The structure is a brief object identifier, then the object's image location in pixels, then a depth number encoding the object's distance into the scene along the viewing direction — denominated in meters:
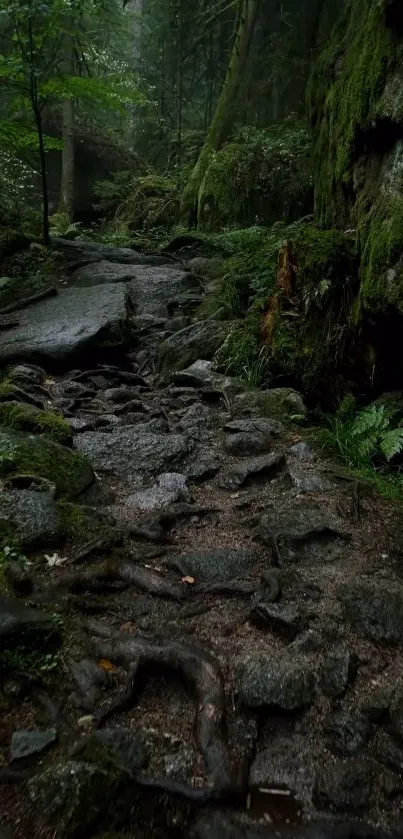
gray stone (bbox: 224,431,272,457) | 5.20
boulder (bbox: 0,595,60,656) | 2.58
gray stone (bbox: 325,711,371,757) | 2.31
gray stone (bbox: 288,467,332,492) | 4.46
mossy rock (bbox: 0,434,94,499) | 4.04
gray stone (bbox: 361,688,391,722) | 2.44
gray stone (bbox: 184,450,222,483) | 4.84
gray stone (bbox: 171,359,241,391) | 6.67
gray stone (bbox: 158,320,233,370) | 7.57
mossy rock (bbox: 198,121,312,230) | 12.03
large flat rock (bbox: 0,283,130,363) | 7.44
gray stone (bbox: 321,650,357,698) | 2.58
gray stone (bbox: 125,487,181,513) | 4.29
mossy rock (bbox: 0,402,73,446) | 4.94
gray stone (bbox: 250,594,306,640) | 2.95
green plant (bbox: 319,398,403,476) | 4.69
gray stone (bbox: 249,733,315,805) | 2.16
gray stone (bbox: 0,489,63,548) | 3.44
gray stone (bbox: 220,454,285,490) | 4.71
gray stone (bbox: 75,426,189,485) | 4.89
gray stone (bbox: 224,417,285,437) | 5.45
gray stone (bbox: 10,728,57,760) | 2.15
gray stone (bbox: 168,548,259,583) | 3.48
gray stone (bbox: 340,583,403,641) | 2.95
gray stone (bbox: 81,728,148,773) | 2.13
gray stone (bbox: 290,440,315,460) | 5.02
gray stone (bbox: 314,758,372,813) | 2.09
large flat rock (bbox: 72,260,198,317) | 9.81
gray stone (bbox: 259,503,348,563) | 3.70
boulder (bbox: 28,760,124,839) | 1.92
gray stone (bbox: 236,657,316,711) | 2.49
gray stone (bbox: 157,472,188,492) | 4.60
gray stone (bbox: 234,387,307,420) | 5.93
